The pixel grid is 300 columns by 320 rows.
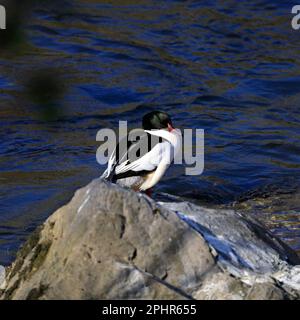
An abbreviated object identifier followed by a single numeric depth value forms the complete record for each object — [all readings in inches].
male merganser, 498.9
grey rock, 256.8
